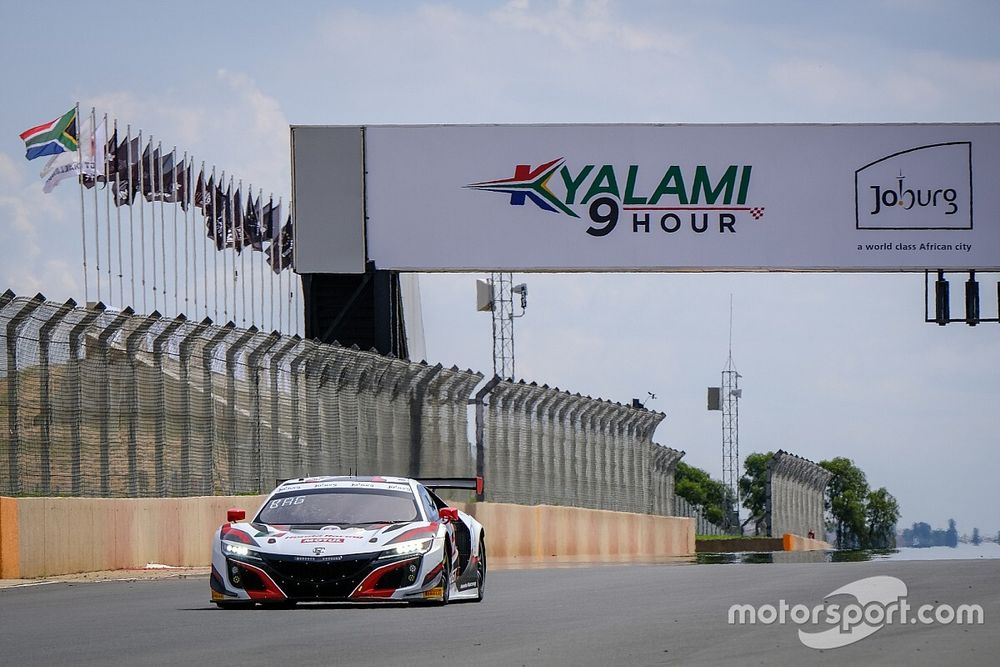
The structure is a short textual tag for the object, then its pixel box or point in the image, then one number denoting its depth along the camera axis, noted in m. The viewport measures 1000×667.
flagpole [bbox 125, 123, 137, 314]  42.12
